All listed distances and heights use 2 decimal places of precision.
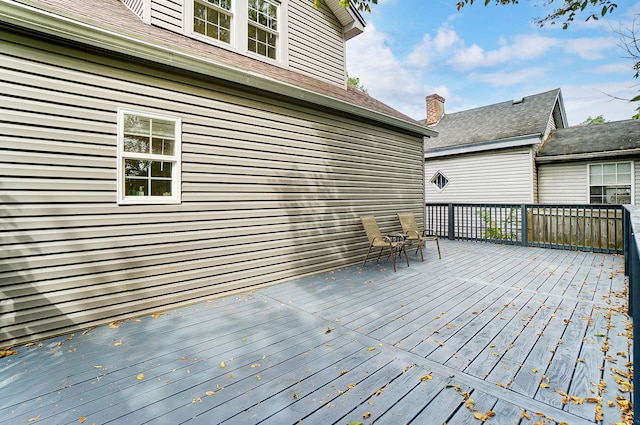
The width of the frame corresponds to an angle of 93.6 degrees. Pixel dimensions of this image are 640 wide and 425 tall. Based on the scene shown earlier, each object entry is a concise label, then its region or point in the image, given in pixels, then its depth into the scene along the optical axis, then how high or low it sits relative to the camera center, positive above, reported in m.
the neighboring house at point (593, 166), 9.30 +1.60
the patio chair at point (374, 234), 5.54 -0.38
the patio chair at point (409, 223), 6.41 -0.19
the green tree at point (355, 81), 27.23 +12.42
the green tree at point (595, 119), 34.17 +11.30
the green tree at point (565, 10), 3.63 +2.59
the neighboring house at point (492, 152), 10.26 +2.34
